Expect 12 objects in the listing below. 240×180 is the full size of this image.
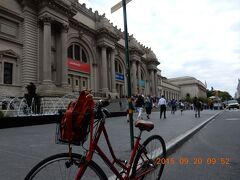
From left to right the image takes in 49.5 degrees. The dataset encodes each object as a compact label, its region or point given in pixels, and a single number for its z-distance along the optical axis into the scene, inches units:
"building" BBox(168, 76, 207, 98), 5039.4
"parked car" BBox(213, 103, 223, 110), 2203.7
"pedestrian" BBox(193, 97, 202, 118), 911.9
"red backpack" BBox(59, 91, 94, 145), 104.1
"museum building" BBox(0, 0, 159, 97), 1115.3
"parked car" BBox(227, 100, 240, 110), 2094.6
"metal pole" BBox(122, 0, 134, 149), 247.5
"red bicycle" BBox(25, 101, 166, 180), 108.2
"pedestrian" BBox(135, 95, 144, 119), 703.7
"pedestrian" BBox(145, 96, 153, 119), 776.9
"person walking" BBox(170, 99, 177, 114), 1213.2
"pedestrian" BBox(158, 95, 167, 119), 802.8
